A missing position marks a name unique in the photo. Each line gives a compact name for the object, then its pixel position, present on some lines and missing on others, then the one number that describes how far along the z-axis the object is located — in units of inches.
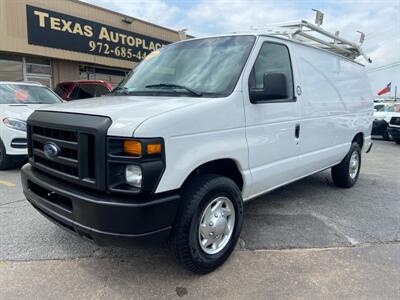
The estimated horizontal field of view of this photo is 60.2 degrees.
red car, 417.9
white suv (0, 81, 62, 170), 249.9
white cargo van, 97.0
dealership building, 494.3
